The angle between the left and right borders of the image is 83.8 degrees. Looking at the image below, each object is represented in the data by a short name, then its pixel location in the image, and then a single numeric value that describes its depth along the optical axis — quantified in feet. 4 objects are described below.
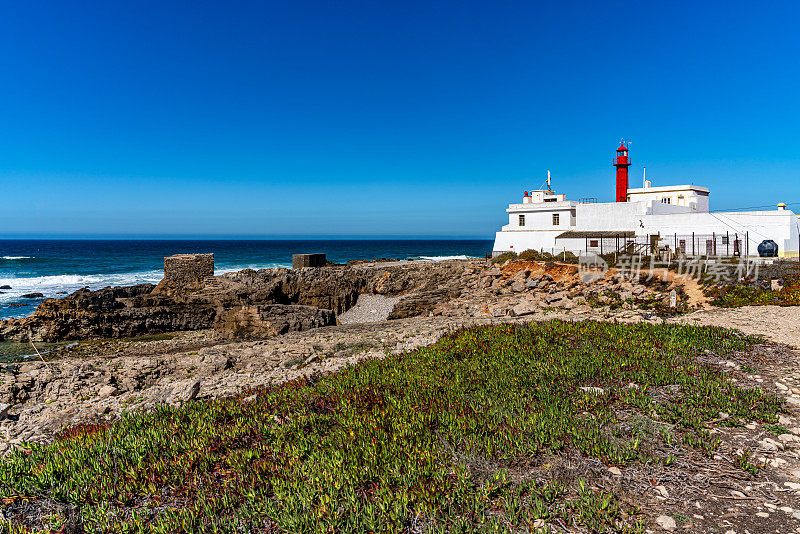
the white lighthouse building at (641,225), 94.84
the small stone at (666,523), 11.84
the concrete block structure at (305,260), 124.67
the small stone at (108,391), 33.36
